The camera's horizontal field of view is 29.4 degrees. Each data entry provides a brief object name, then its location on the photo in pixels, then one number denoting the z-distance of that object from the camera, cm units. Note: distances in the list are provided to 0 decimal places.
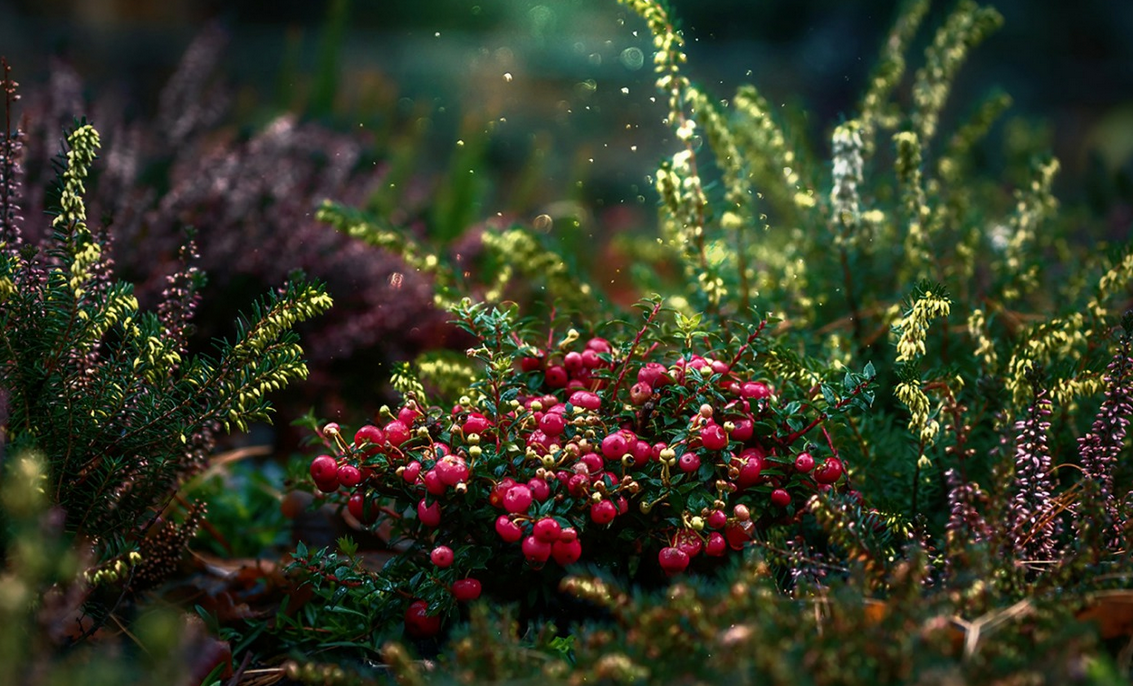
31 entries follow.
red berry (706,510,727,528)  92
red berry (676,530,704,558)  92
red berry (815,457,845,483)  93
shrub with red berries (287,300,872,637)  92
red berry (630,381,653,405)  95
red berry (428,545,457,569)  92
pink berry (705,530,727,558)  92
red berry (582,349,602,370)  99
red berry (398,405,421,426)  96
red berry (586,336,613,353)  100
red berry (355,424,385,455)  93
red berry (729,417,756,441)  94
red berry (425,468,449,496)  92
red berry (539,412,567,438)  94
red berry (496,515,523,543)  91
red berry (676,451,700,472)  93
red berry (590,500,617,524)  91
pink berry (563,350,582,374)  99
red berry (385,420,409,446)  94
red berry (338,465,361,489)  93
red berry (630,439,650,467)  94
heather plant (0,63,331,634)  92
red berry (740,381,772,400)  95
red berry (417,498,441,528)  93
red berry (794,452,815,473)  93
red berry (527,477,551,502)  92
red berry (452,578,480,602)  93
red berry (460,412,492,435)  94
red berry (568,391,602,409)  95
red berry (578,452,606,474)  93
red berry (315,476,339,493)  93
